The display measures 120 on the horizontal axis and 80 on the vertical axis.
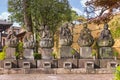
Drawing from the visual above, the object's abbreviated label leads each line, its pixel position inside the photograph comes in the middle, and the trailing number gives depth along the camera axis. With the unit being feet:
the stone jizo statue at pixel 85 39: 31.36
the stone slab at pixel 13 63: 30.58
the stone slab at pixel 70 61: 30.76
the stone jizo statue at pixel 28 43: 31.73
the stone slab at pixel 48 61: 30.61
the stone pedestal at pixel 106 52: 31.32
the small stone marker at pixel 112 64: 30.17
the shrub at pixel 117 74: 13.13
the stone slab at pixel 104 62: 30.79
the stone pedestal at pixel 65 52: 31.17
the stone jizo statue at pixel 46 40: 31.26
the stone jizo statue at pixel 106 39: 31.14
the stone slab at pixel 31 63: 30.82
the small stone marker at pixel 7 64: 30.05
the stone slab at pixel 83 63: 30.82
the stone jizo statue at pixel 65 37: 31.26
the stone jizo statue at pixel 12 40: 31.56
